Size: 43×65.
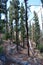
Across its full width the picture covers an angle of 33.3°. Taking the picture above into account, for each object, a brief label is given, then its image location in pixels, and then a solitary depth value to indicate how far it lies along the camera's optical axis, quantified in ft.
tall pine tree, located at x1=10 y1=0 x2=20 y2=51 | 45.51
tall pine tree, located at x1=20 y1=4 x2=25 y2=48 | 48.23
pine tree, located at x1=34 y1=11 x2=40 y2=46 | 52.36
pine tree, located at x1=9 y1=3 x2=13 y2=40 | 46.41
